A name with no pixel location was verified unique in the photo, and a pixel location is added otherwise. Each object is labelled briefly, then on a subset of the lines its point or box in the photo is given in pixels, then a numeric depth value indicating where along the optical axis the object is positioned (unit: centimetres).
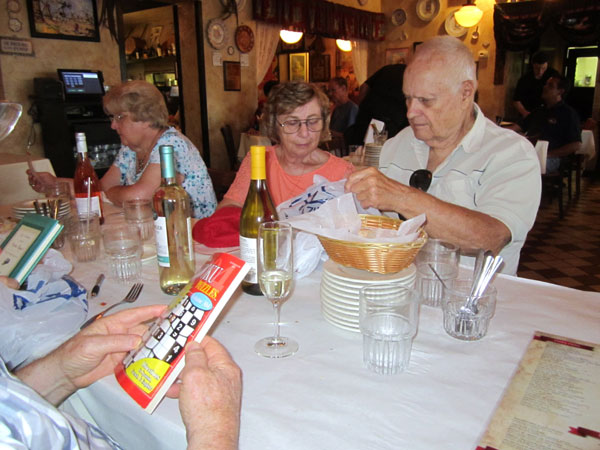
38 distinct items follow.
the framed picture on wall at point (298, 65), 1072
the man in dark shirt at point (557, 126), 555
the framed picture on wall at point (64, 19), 478
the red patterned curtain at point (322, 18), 736
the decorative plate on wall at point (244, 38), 709
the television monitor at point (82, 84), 482
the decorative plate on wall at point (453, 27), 873
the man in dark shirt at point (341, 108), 711
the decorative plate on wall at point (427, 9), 884
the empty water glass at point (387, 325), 90
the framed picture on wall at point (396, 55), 950
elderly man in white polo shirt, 144
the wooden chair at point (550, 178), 509
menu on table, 70
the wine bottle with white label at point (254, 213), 122
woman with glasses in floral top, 243
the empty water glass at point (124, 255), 141
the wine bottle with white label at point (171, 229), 126
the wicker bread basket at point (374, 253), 104
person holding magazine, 62
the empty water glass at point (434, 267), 120
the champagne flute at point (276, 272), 98
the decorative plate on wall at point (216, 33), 664
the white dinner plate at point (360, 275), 105
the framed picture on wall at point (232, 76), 702
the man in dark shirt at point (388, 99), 436
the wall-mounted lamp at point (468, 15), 804
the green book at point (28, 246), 122
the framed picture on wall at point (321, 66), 1063
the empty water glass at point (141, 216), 182
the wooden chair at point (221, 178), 272
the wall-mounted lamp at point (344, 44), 924
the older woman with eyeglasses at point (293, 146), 222
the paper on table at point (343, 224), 109
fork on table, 110
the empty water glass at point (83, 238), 158
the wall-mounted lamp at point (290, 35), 796
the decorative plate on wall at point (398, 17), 945
